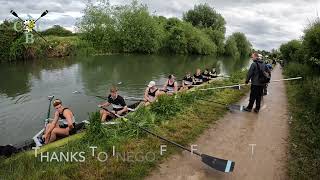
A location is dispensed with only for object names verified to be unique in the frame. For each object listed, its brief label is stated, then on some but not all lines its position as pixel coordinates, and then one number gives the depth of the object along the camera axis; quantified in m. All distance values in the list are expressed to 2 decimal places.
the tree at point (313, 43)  10.28
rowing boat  5.85
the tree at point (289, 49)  26.28
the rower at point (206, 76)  14.70
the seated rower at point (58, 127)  6.54
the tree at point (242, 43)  61.76
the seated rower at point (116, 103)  7.94
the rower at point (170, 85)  10.59
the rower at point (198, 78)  13.69
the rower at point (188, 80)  12.89
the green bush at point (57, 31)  44.20
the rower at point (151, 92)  8.88
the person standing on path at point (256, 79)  7.77
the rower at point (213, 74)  15.94
